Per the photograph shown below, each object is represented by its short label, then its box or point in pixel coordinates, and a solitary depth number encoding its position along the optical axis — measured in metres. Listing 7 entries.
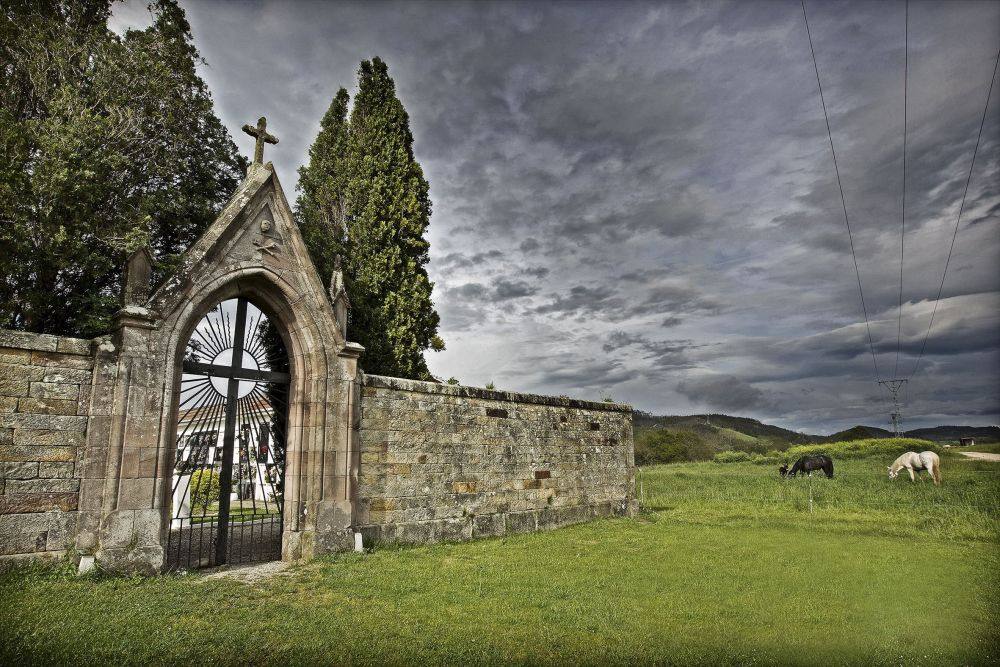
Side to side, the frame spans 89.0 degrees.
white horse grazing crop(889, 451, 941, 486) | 18.41
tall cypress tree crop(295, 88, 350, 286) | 12.92
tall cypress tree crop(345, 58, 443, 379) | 12.70
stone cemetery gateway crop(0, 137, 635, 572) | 6.18
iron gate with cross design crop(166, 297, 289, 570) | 7.68
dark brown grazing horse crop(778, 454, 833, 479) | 22.94
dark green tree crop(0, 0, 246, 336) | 7.80
